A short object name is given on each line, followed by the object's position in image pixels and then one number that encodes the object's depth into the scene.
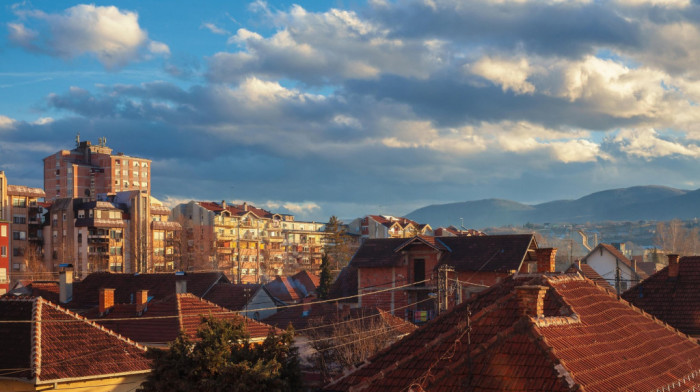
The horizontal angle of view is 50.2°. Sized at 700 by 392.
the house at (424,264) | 51.12
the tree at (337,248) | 121.12
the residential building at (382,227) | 153.62
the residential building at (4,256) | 74.94
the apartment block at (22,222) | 105.69
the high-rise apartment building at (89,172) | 139.62
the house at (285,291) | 76.56
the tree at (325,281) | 74.56
